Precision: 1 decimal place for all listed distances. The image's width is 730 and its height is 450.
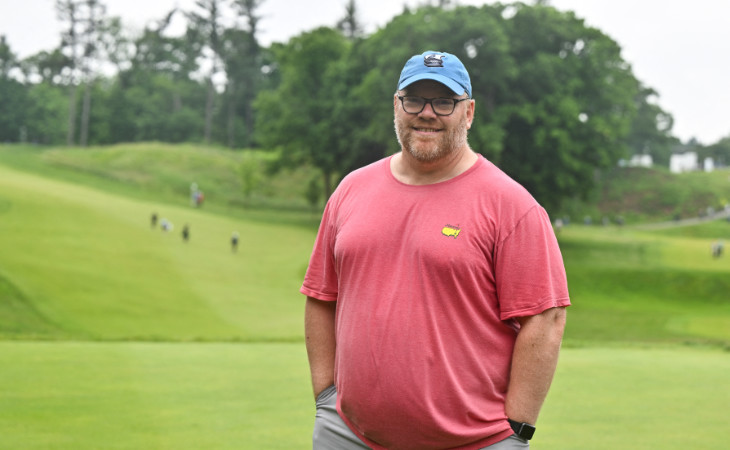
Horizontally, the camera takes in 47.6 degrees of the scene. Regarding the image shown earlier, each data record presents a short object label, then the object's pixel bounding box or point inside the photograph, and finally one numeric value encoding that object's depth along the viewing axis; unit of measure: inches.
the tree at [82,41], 2908.5
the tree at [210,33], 2962.6
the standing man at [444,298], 116.6
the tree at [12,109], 3383.4
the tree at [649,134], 3627.0
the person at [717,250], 1448.1
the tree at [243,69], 2962.6
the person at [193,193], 1998.0
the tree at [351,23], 3169.3
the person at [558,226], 1852.1
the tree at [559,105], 1571.1
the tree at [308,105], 1995.6
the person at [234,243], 1364.4
